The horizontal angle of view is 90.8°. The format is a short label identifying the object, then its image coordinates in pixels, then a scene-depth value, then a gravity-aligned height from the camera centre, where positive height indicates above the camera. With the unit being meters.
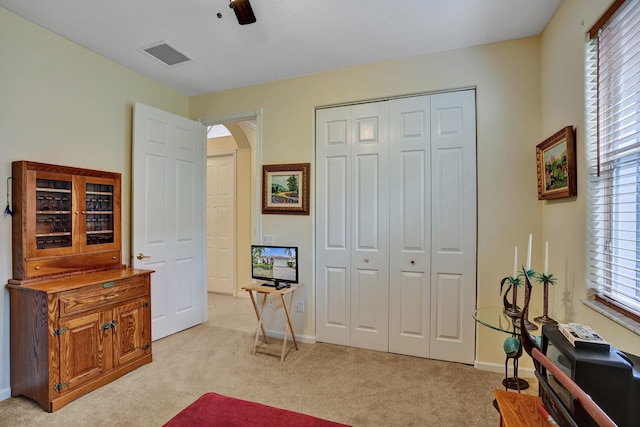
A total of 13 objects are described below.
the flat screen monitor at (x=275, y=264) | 3.03 -0.51
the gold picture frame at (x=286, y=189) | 3.25 +0.25
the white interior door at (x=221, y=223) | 5.19 -0.18
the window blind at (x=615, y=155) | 1.47 +0.30
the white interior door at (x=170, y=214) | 3.16 -0.02
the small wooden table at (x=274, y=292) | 2.85 -0.74
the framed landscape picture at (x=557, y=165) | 1.97 +0.33
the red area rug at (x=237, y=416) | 1.36 -0.91
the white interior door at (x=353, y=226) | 3.00 -0.13
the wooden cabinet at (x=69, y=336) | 2.09 -0.88
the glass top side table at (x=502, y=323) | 2.01 -0.73
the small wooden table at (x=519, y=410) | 1.22 -0.81
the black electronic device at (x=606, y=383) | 0.89 -0.49
